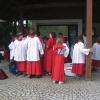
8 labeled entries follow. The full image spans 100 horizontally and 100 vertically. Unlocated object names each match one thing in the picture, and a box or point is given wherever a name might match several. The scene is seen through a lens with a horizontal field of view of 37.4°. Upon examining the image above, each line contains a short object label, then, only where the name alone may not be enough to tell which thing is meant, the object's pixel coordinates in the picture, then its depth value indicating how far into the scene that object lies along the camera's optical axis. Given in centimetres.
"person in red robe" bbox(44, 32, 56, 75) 559
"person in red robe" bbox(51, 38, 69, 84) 490
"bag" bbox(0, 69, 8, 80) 524
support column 517
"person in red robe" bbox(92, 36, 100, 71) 622
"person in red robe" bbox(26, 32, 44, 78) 537
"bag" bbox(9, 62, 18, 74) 578
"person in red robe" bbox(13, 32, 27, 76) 564
